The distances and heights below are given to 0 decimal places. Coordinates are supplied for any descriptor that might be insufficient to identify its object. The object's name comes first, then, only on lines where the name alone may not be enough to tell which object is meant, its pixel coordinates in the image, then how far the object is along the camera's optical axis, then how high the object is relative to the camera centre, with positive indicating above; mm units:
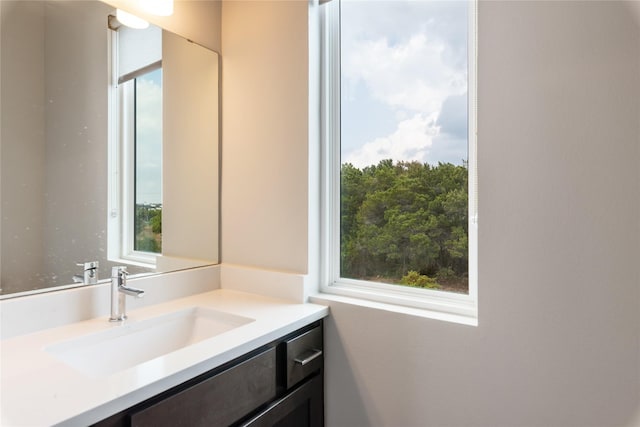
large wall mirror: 1003 +216
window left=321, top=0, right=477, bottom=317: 1147 +221
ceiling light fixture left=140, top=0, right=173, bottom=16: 1296 +792
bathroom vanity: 670 -377
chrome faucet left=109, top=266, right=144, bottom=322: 1102 -264
